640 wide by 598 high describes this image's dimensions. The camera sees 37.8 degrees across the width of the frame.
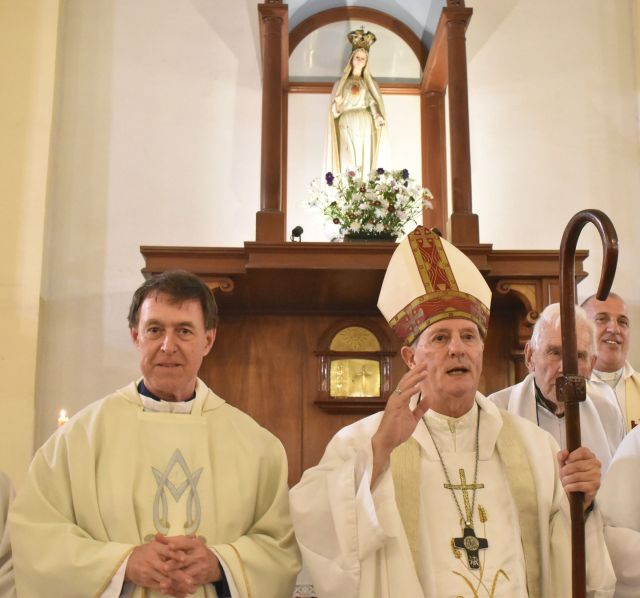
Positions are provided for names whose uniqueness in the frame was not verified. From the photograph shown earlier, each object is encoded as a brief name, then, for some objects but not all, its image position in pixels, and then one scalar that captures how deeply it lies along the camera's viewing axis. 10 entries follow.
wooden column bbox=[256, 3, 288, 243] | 5.32
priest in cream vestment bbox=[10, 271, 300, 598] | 3.06
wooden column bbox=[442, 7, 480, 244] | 5.47
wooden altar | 5.20
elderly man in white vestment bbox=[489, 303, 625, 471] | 4.09
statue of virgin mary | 6.08
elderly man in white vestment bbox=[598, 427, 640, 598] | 3.16
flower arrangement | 5.46
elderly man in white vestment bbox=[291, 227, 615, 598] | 2.98
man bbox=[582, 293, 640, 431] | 4.97
